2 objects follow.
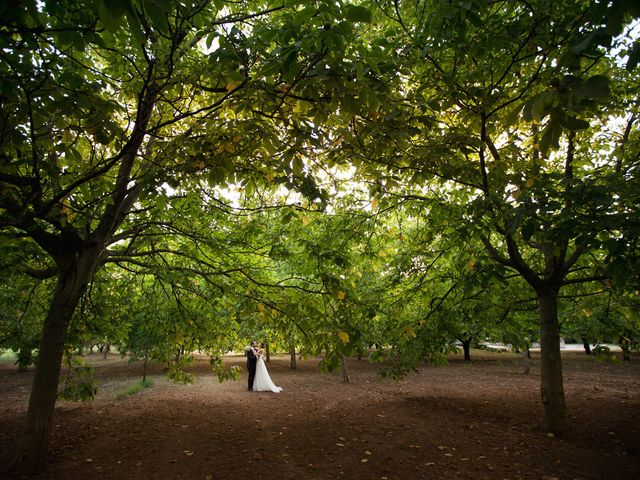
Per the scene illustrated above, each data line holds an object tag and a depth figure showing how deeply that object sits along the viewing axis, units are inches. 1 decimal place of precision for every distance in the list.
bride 549.0
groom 567.6
